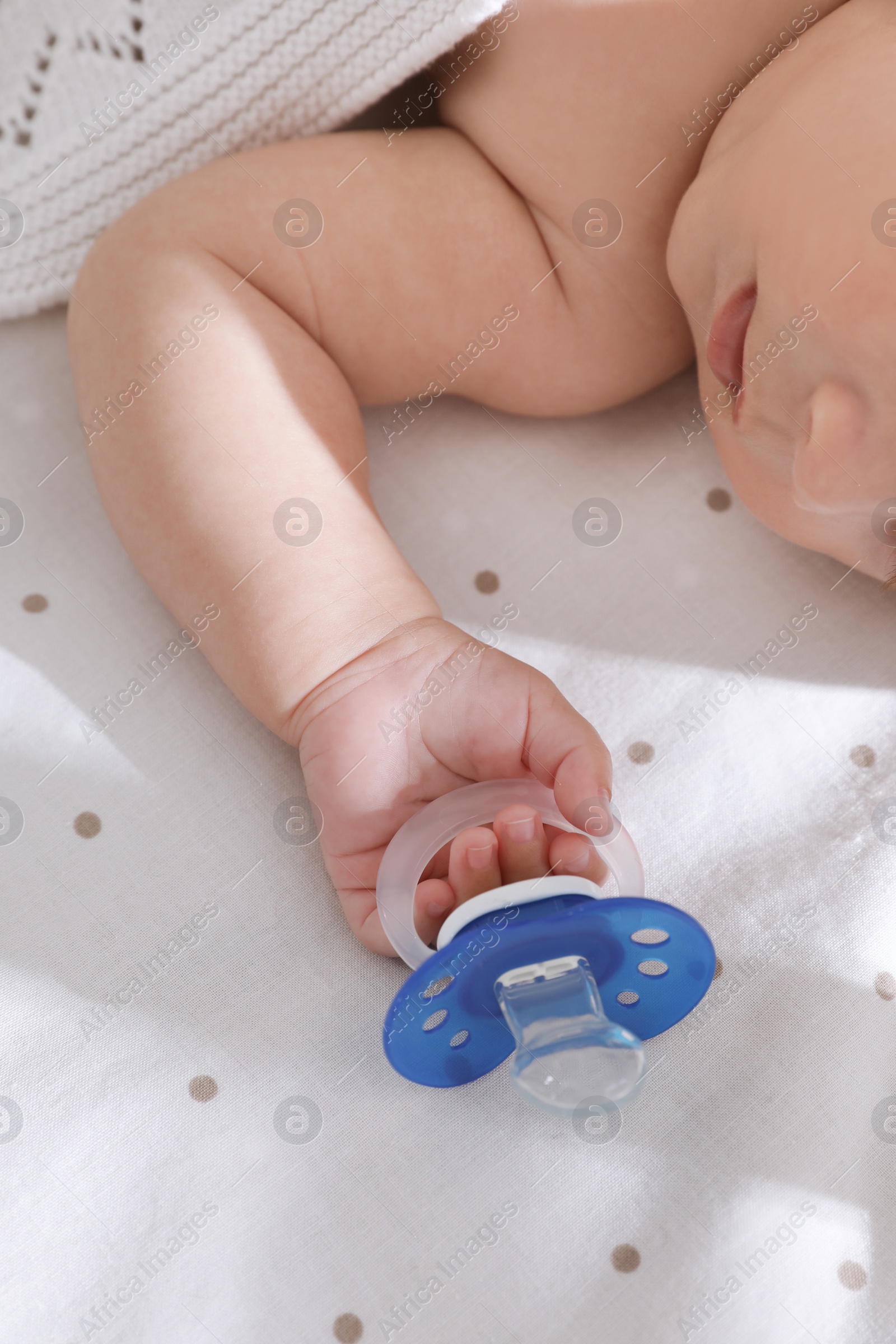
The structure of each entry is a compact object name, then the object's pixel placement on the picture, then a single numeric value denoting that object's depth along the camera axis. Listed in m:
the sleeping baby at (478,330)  0.44
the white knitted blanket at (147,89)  0.48
